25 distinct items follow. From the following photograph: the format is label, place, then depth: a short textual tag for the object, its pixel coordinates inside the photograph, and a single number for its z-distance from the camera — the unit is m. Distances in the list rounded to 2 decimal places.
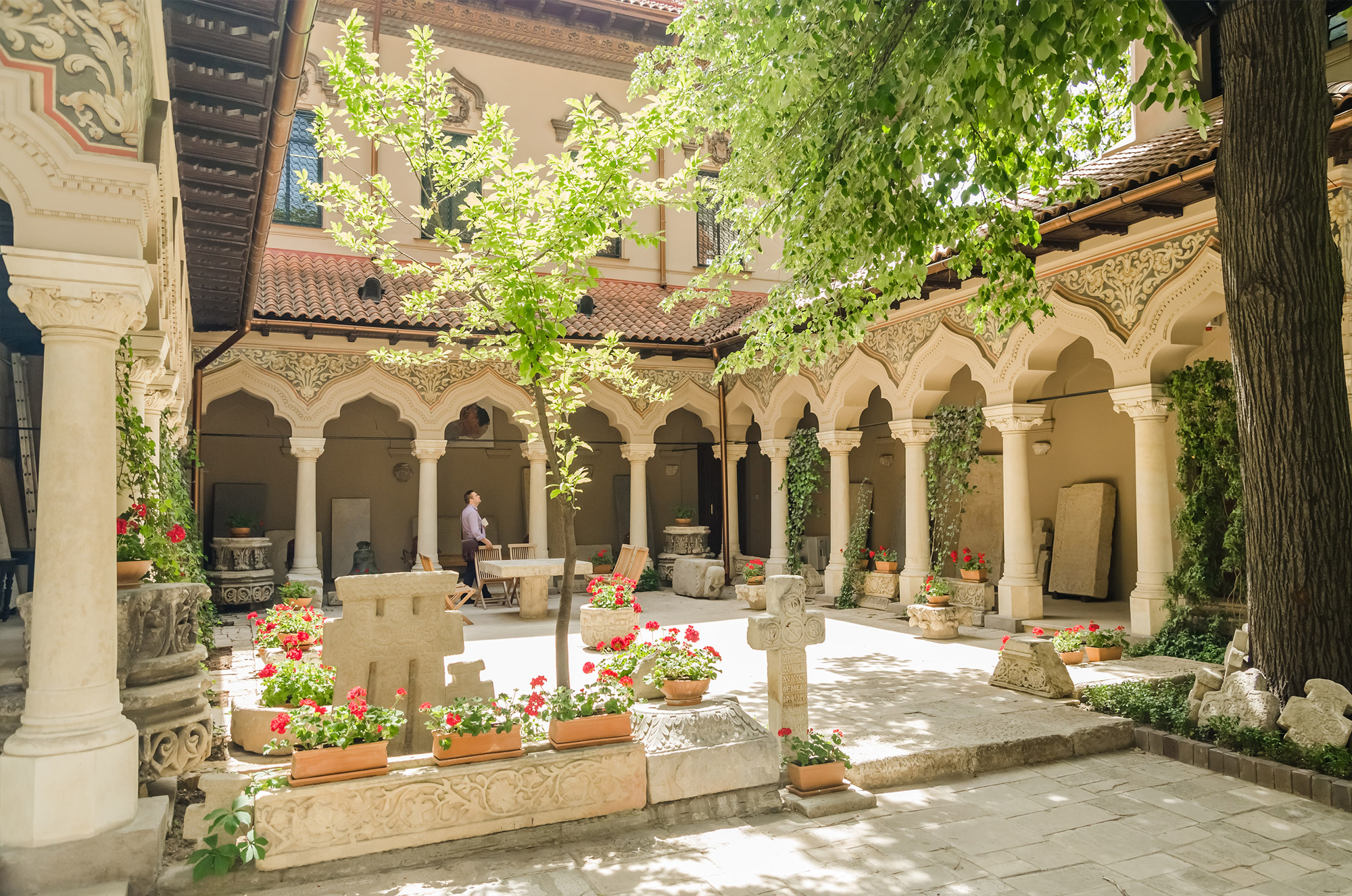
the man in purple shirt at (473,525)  12.70
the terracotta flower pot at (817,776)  4.59
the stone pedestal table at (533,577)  11.32
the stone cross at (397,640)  4.61
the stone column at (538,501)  13.60
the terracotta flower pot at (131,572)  4.68
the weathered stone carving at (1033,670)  6.46
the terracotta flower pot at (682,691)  4.88
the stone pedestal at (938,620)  9.57
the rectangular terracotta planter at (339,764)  3.75
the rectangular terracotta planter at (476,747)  4.02
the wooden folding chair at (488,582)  12.71
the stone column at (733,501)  15.29
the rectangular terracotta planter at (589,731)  4.25
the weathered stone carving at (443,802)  3.67
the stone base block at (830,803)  4.45
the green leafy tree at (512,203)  5.28
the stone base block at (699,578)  13.69
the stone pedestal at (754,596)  12.38
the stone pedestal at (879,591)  11.92
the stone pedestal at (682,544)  15.59
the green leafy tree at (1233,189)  4.52
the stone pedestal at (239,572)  11.92
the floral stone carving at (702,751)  4.39
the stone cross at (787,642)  4.98
